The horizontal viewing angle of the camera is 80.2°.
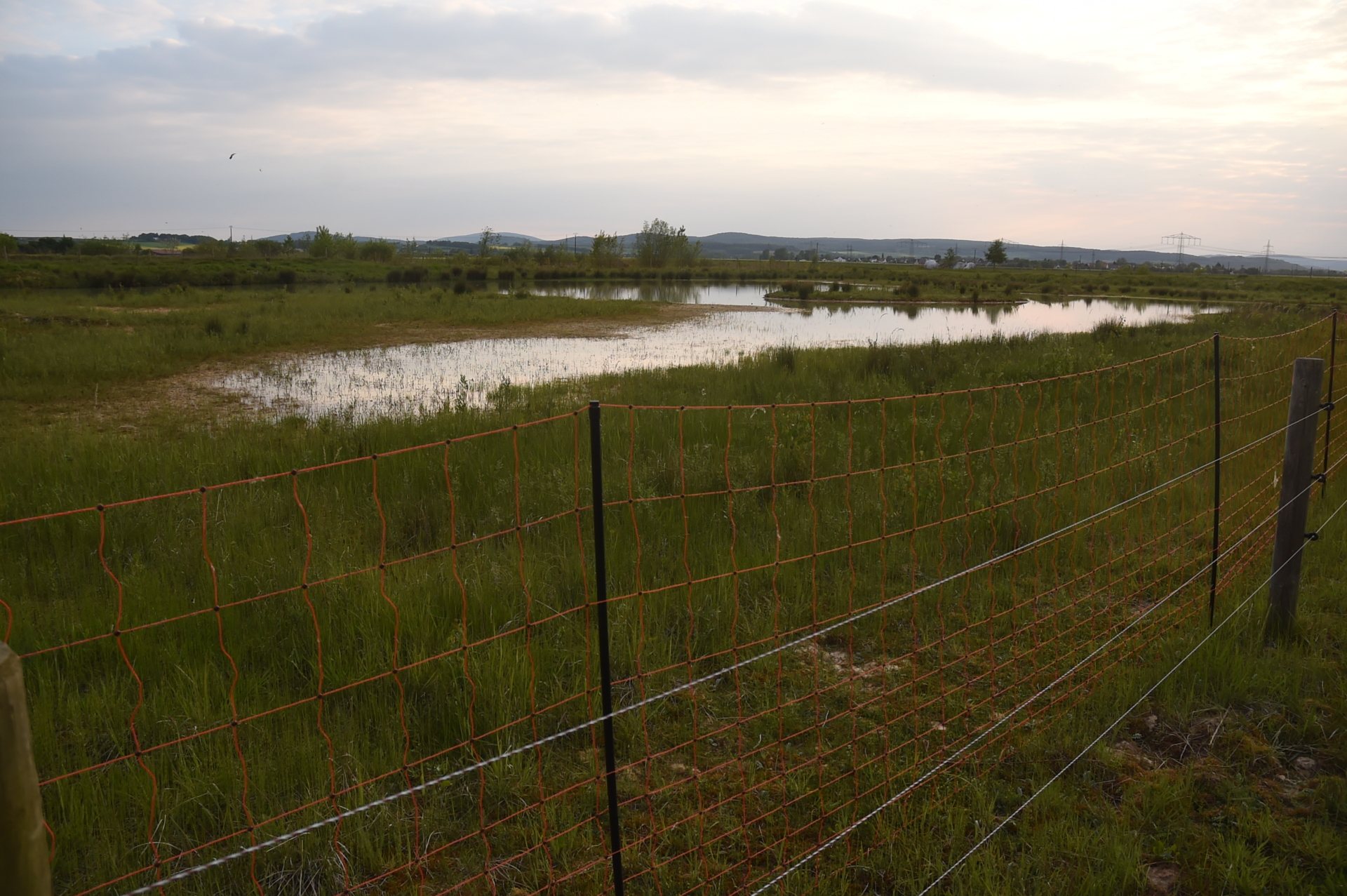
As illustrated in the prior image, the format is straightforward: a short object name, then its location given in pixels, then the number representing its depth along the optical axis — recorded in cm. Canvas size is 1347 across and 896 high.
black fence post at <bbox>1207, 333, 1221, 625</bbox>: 460
